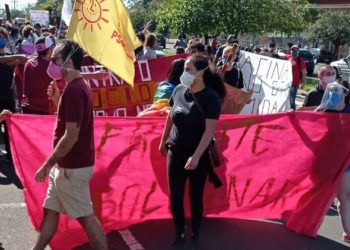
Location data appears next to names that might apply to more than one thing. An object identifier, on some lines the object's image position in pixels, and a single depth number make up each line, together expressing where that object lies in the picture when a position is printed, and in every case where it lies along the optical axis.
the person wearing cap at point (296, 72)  12.86
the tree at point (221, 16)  21.11
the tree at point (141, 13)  60.92
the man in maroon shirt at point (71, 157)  3.64
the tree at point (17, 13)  95.78
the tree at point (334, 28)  37.12
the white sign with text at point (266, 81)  8.83
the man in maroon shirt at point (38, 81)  5.97
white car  20.35
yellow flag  4.62
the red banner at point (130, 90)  7.69
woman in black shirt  4.27
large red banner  4.57
